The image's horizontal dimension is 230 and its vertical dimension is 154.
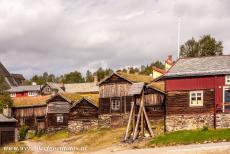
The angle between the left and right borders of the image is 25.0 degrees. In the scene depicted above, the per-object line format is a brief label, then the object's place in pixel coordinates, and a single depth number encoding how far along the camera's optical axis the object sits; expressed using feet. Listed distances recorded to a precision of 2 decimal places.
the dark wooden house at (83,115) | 214.69
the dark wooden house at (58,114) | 238.68
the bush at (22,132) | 230.48
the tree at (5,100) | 246.88
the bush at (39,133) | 236.51
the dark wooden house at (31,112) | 248.93
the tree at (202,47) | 265.13
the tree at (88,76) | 508.45
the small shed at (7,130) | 207.41
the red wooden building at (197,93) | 157.69
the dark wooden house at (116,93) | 209.63
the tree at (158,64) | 467.56
